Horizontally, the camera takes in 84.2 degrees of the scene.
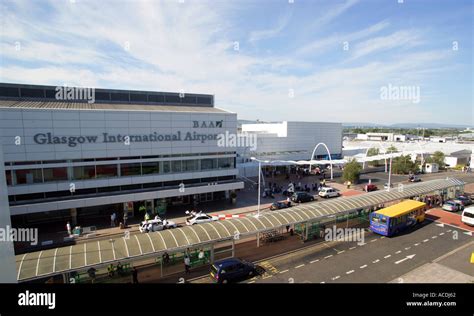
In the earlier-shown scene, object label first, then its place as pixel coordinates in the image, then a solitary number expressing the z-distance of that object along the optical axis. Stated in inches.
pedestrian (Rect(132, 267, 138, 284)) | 521.3
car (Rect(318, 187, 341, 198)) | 1261.1
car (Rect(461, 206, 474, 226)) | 890.1
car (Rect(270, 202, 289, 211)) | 1067.9
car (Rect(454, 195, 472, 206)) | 1127.4
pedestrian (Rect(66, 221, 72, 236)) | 784.9
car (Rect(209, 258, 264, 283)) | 537.3
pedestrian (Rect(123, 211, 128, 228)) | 858.8
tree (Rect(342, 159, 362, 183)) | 1510.8
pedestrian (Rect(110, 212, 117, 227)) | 861.7
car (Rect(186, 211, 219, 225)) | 877.2
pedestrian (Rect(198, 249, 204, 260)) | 611.2
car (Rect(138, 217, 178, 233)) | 820.6
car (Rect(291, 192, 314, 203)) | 1178.0
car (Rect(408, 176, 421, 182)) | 1663.4
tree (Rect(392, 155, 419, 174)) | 1897.1
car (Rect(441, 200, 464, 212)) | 1056.2
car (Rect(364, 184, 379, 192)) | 1375.9
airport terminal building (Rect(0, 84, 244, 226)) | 799.1
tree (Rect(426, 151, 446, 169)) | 2122.3
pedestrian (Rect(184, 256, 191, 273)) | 585.5
